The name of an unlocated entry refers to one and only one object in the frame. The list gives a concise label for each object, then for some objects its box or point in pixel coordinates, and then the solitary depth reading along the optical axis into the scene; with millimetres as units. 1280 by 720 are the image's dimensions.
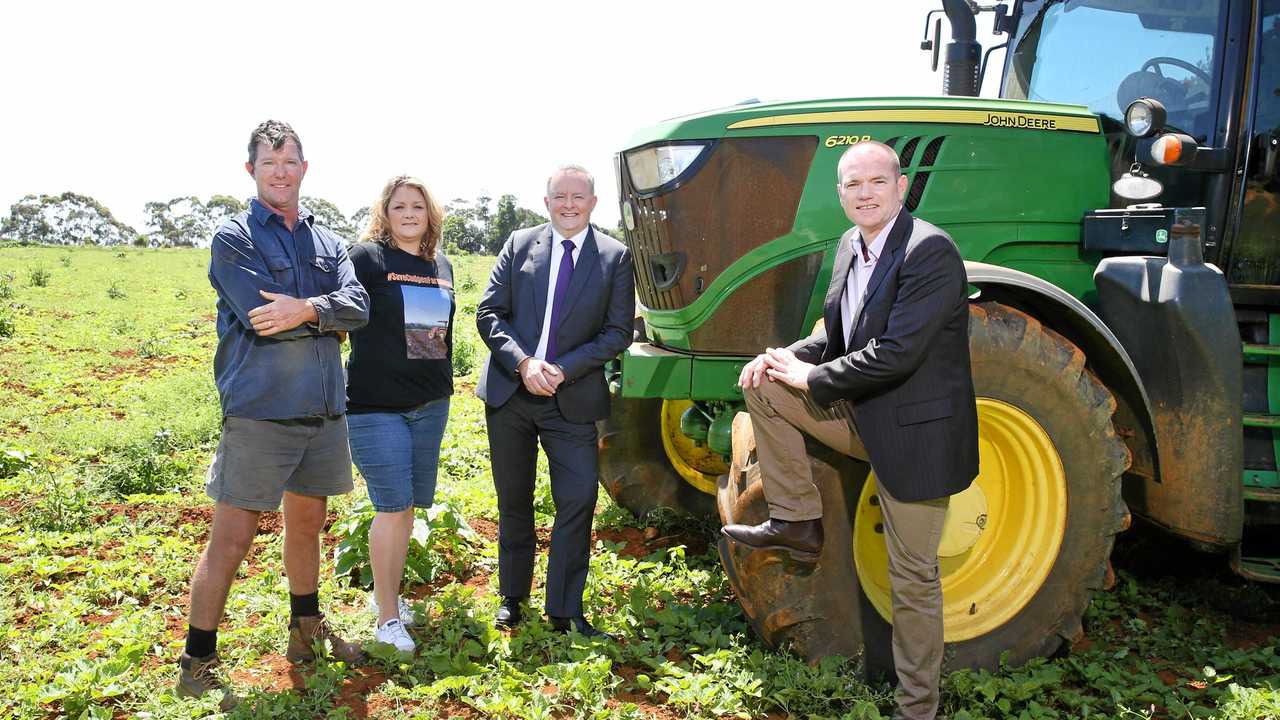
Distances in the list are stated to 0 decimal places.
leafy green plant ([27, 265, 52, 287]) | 17250
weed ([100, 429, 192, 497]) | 5758
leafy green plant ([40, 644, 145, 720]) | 3256
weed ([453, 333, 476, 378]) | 9922
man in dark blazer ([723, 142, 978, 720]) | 2881
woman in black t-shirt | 3750
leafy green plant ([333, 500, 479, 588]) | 4414
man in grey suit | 3891
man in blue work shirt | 3324
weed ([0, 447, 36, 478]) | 6027
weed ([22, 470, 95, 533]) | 5105
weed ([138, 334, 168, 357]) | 10672
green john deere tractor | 3502
